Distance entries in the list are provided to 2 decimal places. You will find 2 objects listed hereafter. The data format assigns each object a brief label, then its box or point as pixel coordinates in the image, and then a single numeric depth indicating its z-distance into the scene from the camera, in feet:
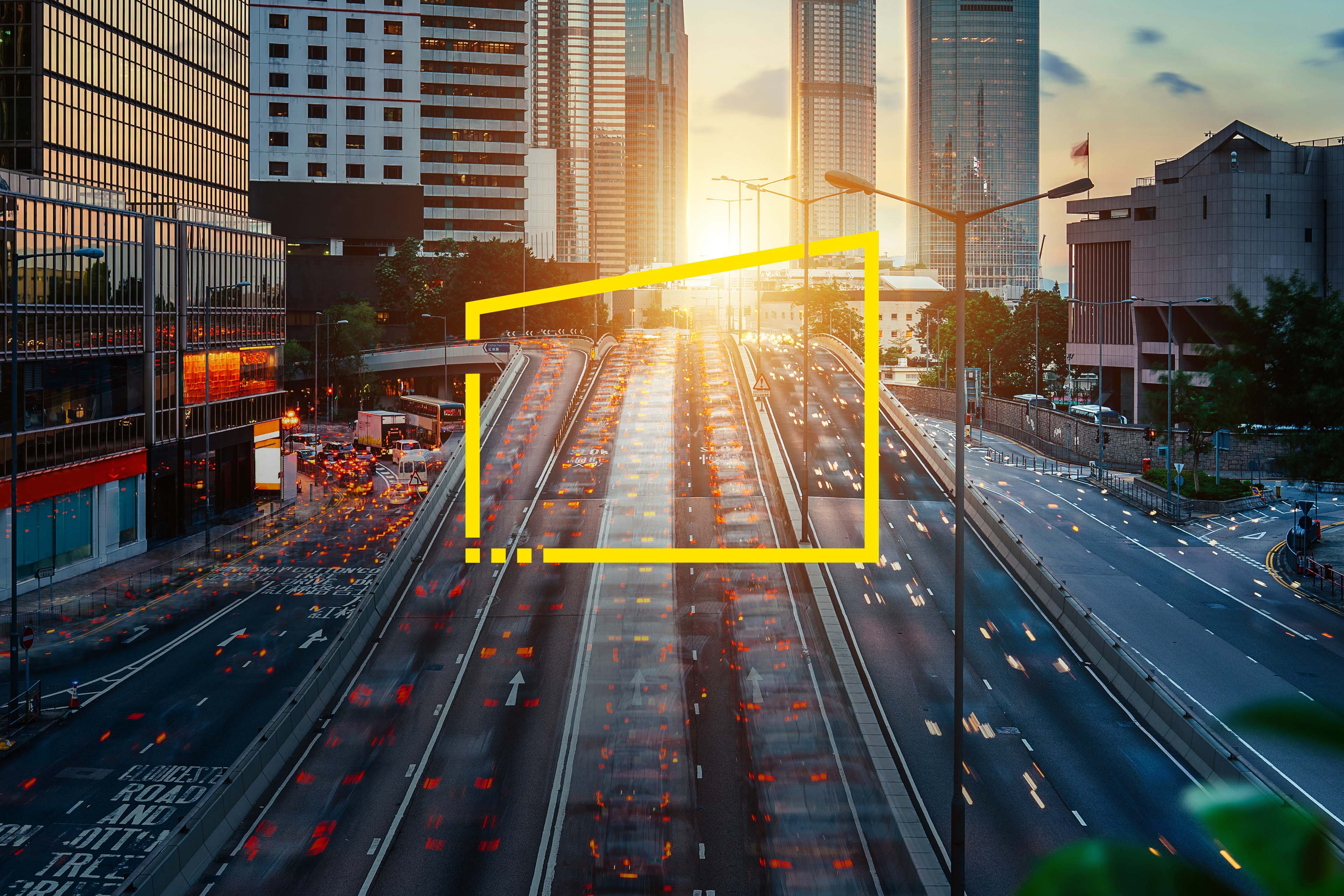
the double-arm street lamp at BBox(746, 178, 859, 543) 135.23
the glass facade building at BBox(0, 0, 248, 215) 207.82
